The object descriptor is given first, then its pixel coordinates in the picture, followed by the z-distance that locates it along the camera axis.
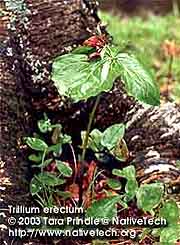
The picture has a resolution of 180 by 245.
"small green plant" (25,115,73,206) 1.39
